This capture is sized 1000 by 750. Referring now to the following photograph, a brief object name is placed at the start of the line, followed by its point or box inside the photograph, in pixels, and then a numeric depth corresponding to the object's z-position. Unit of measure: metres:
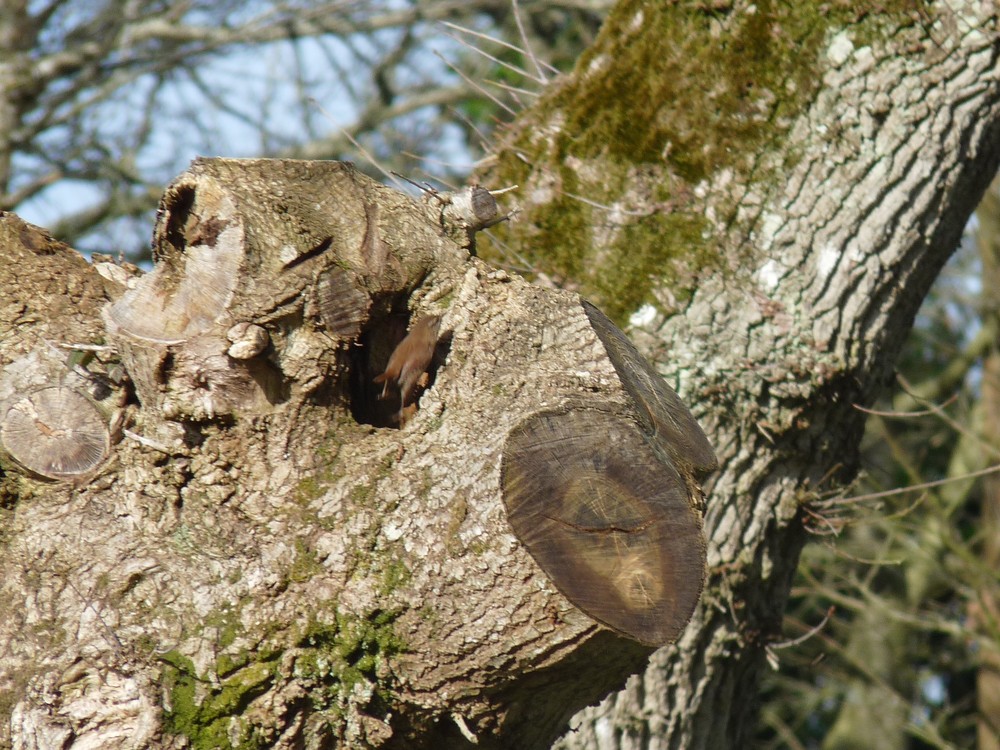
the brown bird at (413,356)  9.35
